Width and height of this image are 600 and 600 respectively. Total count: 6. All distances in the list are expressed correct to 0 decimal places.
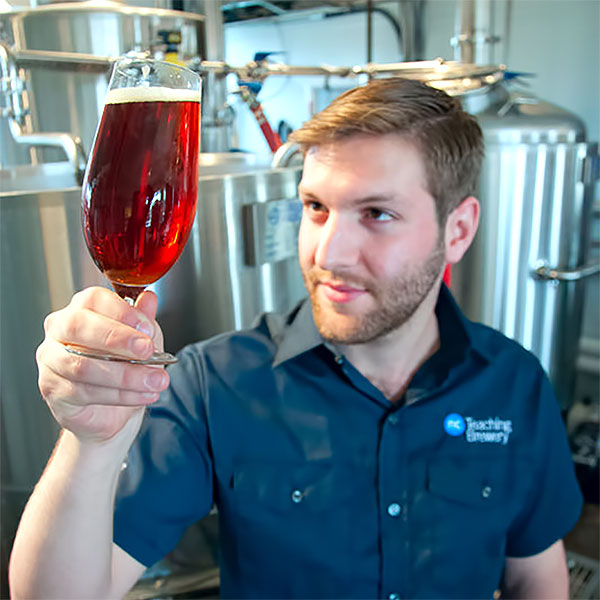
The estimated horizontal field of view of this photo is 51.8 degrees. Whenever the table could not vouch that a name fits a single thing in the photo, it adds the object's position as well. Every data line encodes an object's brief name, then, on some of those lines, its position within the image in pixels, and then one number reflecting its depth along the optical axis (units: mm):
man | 798
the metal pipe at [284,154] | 1062
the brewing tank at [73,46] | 1078
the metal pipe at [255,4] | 1725
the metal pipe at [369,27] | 1860
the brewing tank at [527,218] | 1706
